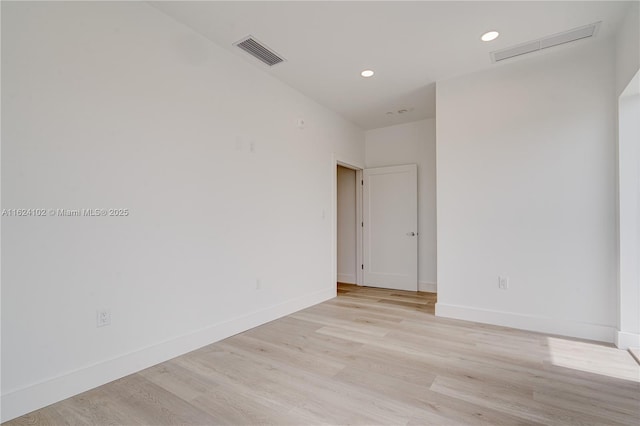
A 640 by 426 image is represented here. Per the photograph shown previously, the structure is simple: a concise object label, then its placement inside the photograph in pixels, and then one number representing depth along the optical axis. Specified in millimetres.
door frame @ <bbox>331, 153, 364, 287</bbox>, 4752
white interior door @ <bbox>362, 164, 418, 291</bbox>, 5141
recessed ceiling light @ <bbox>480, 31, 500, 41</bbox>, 2778
